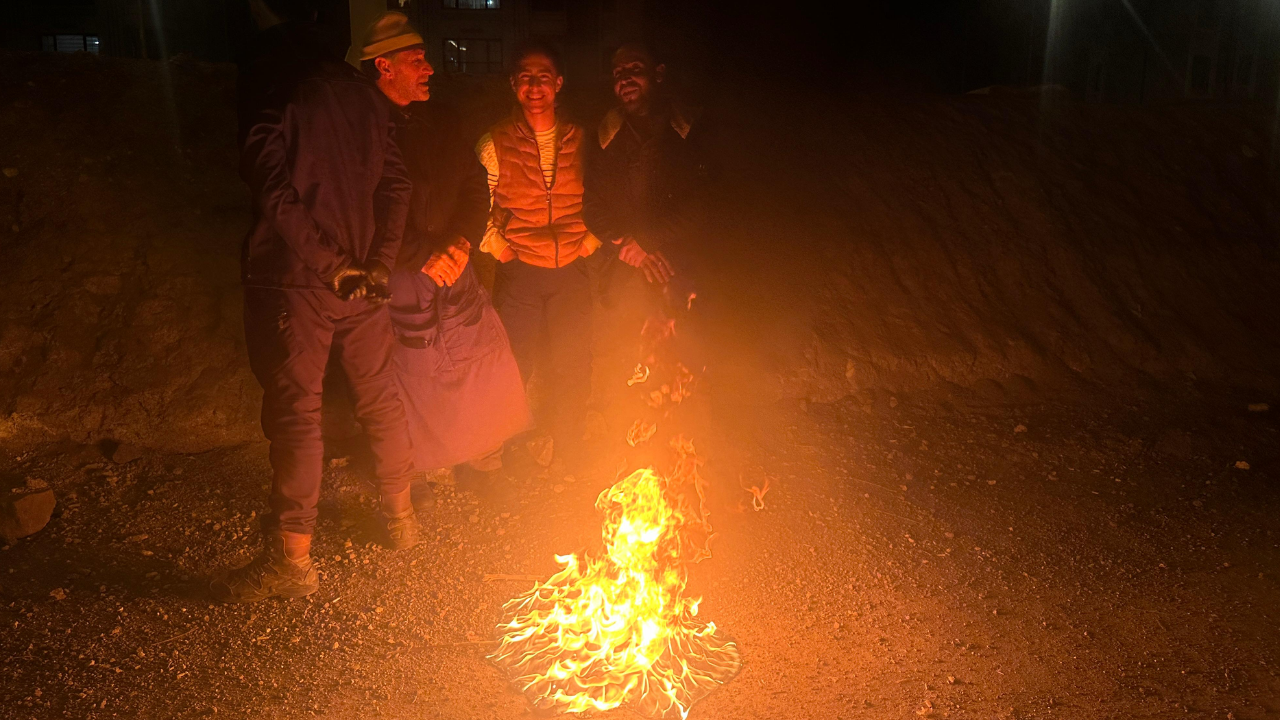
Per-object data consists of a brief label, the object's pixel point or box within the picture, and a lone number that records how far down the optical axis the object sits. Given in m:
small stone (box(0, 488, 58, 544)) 4.21
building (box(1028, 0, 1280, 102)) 25.53
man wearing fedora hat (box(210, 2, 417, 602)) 3.51
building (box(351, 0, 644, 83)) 27.61
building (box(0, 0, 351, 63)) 22.59
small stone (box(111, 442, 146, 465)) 5.02
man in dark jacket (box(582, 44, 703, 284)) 4.98
